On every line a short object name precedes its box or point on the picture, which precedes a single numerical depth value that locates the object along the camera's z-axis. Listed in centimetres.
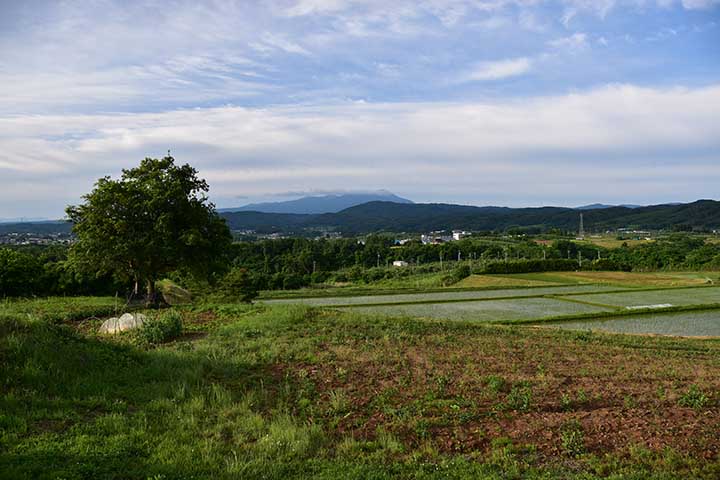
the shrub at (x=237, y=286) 3147
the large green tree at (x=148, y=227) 1783
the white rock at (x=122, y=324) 1369
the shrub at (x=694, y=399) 796
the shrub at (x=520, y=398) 783
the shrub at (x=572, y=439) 632
